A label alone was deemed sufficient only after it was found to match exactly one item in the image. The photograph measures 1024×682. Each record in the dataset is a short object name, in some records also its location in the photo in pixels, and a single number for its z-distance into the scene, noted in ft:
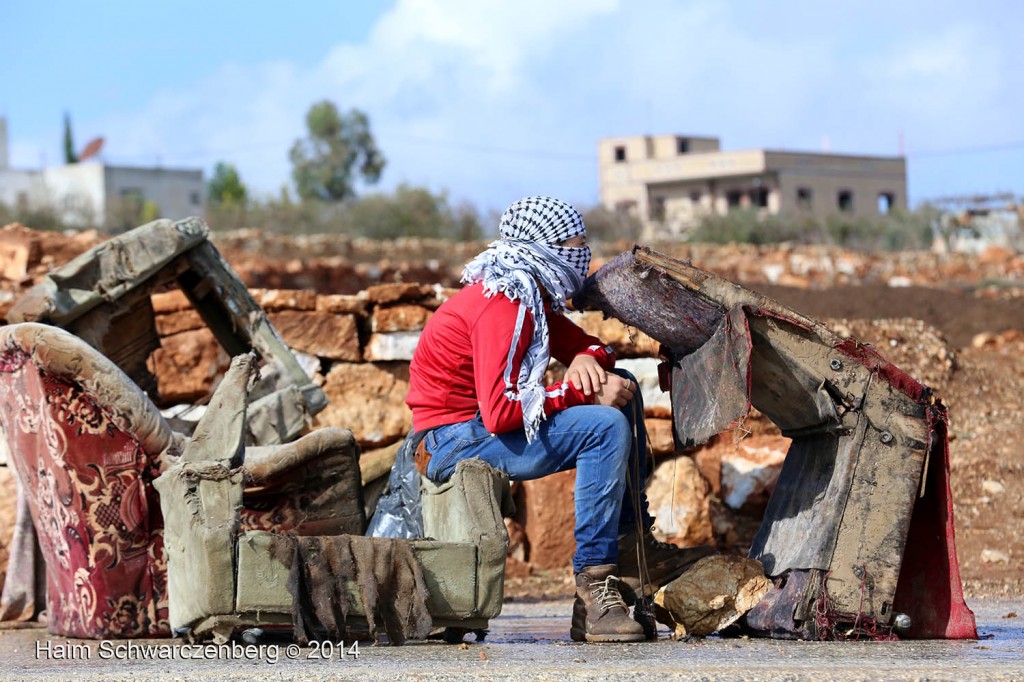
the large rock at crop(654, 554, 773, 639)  30.01
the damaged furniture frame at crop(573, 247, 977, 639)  28.73
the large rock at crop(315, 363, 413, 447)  52.47
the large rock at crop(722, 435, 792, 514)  51.98
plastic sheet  32.19
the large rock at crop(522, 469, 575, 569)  51.49
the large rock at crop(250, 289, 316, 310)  52.60
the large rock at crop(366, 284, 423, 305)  53.31
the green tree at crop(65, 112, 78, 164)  452.76
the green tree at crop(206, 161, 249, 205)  420.19
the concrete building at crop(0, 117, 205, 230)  350.64
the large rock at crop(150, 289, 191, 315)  52.21
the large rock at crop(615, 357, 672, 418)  53.06
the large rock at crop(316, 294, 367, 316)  53.16
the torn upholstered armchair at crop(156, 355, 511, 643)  27.04
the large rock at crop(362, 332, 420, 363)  53.21
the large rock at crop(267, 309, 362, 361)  52.65
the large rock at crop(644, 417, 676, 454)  53.21
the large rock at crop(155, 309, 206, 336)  52.21
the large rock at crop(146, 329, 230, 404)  51.42
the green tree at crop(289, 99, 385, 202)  362.53
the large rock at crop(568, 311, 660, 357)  52.19
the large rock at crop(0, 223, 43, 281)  57.62
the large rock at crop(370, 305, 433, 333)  53.31
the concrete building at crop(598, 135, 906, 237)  340.80
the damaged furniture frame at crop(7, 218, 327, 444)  38.45
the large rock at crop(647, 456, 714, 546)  51.08
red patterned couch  30.60
